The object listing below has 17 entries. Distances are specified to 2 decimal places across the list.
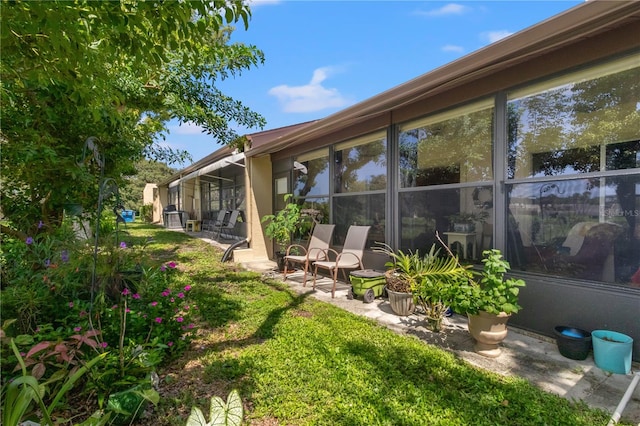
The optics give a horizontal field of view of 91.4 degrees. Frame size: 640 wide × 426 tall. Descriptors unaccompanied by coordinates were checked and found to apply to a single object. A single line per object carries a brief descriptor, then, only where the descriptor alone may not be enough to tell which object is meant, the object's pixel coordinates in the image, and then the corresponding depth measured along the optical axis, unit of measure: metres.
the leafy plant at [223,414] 1.34
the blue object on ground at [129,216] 17.78
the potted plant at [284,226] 6.15
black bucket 2.48
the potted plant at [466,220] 3.48
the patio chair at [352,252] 4.54
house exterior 2.54
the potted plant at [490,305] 2.52
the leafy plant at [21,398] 1.32
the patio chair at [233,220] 9.46
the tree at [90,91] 1.59
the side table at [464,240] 3.59
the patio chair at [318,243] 5.21
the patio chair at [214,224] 10.53
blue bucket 2.29
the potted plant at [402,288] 3.54
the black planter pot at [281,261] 6.04
